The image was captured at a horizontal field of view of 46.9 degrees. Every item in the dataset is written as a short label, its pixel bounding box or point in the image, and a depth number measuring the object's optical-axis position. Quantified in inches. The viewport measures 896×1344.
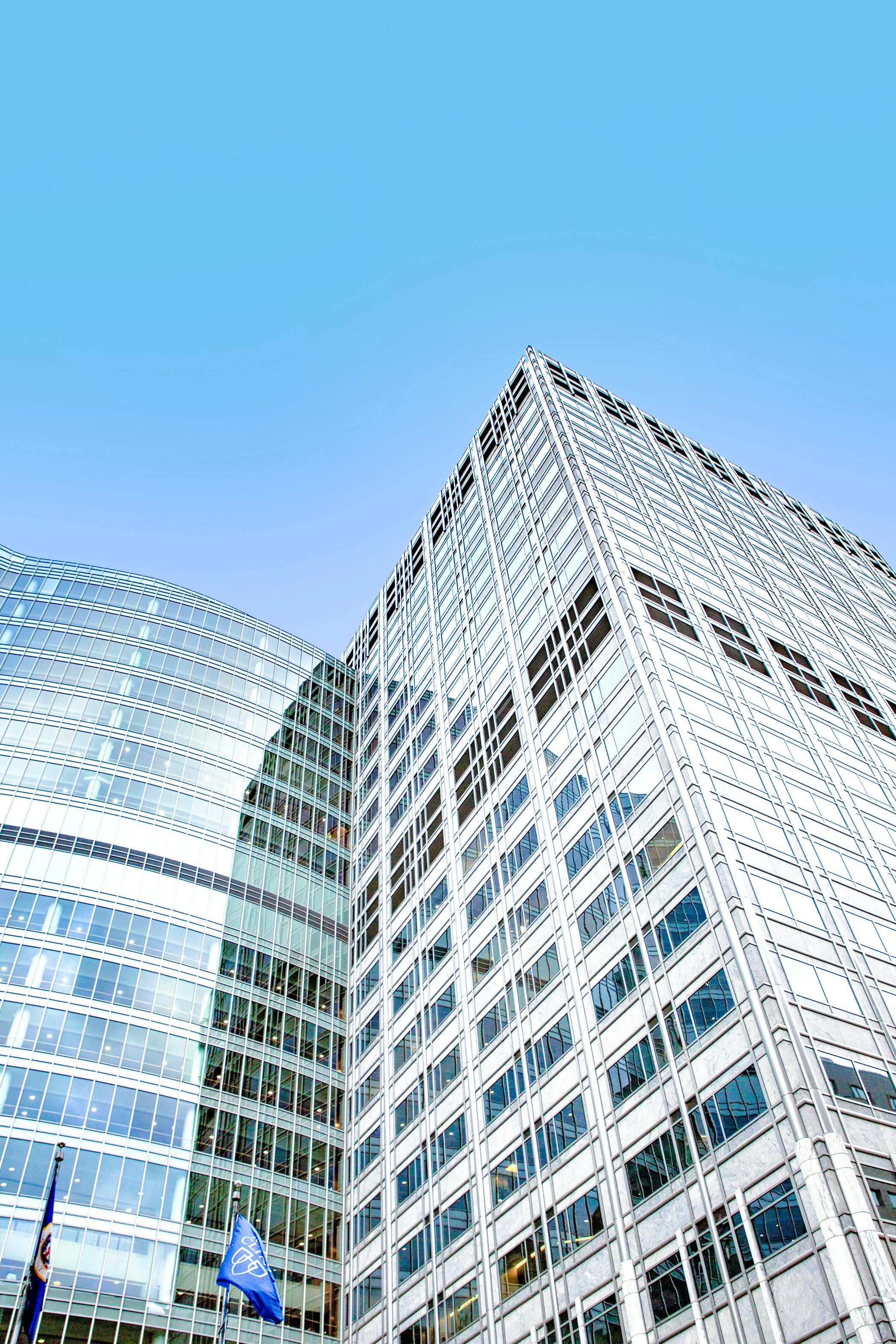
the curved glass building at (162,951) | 1723.7
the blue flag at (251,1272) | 1202.6
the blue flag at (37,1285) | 871.1
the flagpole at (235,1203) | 1855.8
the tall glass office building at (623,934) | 1091.9
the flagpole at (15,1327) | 1448.1
